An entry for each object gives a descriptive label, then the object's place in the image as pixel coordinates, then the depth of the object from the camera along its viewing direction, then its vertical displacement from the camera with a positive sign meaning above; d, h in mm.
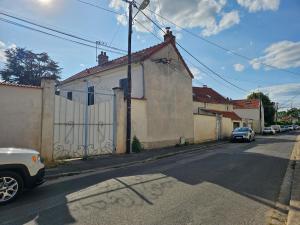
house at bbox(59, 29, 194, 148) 13403 +2280
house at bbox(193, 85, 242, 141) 20328 +676
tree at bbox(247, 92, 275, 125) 49276 +3736
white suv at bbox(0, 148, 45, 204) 4414 -1110
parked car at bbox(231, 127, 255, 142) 20268 -1207
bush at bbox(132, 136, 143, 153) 12156 -1381
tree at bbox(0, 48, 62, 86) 30745 +8355
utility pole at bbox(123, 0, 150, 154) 11323 +1063
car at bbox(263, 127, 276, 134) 35477 -1408
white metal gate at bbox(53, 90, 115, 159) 9260 -315
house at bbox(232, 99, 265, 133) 40022 +2138
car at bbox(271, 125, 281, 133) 41412 -1450
